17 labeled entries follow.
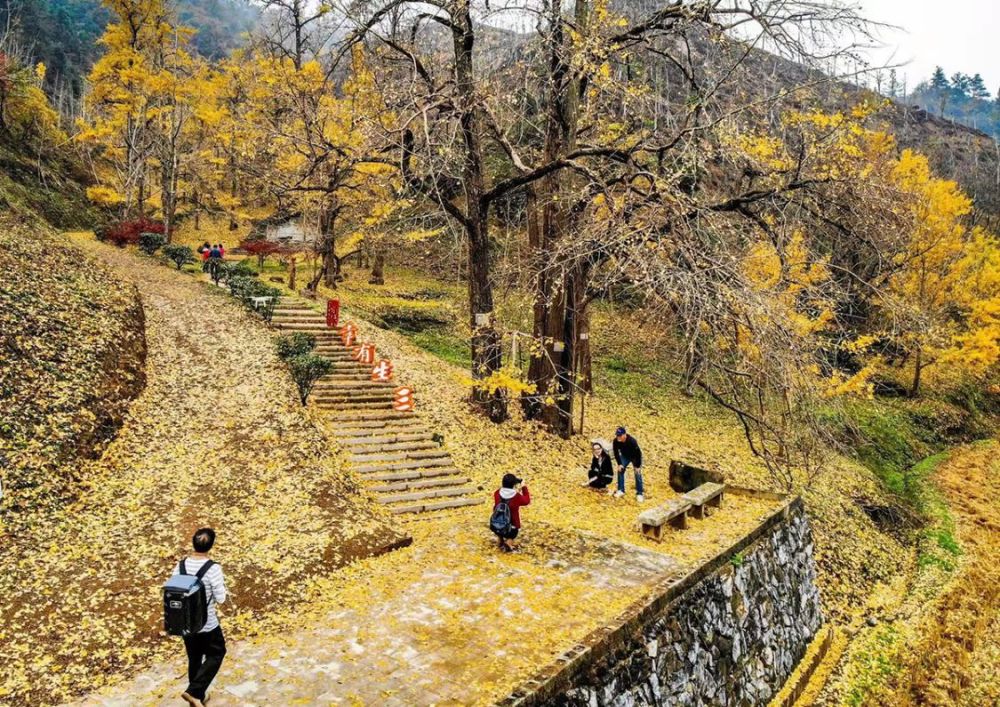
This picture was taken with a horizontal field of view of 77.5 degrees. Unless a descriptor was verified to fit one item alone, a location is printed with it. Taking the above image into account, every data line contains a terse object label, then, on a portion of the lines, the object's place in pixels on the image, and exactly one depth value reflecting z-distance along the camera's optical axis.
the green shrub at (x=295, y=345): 15.80
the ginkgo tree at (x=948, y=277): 23.34
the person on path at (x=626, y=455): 12.01
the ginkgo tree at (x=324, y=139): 15.59
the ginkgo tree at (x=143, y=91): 27.52
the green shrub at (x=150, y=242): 27.23
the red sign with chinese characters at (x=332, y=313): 19.17
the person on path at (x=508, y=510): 9.33
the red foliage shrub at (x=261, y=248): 30.84
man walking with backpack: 5.43
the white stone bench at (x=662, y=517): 10.07
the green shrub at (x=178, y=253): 25.78
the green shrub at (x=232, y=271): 24.05
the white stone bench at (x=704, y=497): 11.23
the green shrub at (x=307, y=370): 13.81
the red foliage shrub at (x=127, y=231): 28.56
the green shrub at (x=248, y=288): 21.28
